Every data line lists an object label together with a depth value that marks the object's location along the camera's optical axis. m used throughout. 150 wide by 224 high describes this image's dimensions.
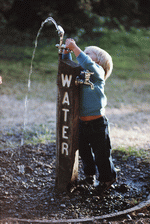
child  4.67
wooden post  4.59
